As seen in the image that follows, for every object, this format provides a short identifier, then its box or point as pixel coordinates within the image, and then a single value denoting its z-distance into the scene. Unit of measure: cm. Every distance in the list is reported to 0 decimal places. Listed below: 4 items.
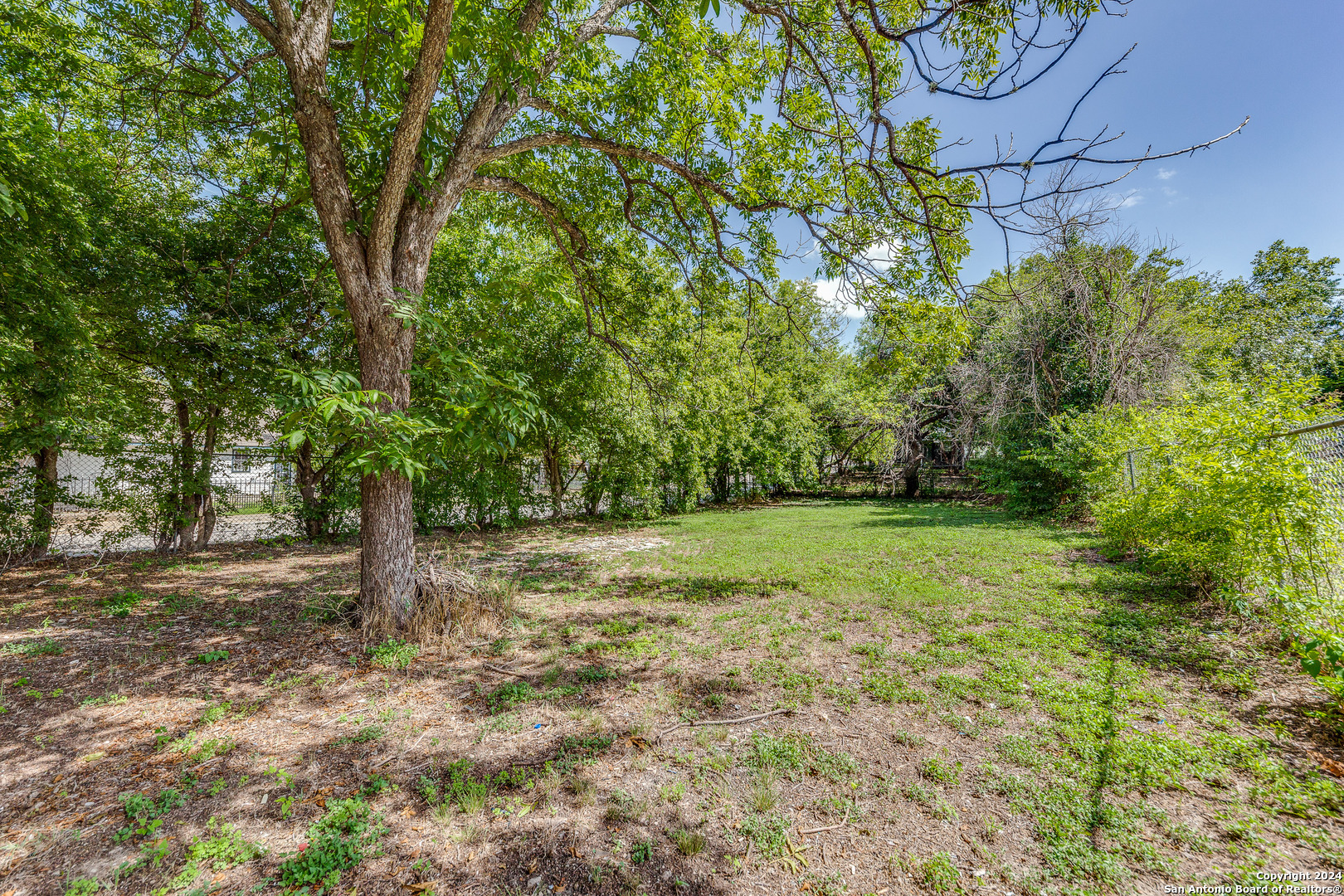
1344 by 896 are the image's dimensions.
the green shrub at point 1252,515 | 346
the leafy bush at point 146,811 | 220
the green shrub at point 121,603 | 520
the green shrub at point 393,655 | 405
